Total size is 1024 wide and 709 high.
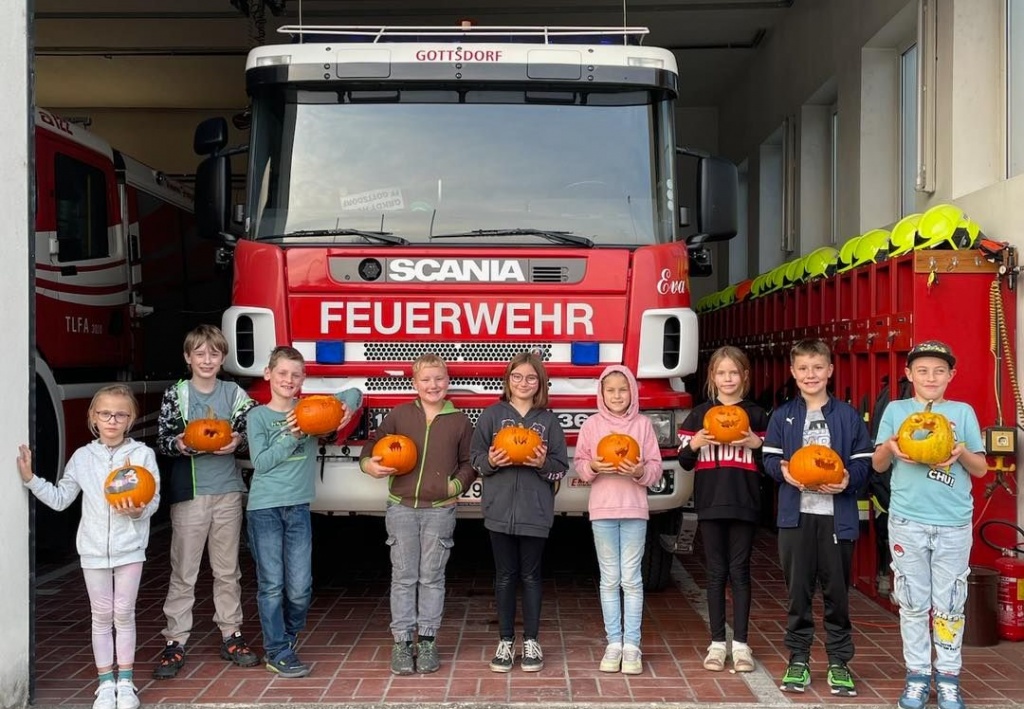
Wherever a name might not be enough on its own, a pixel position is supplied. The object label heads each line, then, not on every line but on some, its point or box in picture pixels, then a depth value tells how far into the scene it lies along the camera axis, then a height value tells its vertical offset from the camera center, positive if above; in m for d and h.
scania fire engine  5.89 +0.77
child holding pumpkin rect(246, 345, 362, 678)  5.22 -0.76
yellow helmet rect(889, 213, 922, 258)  6.49 +0.71
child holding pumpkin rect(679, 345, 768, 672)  5.22 -0.71
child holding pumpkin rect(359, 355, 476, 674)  5.32 -0.82
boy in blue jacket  4.95 -0.80
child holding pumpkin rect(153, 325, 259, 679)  5.23 -0.63
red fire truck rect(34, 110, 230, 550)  7.60 +0.57
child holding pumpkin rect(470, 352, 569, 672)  5.23 -0.71
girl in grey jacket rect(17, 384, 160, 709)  4.70 -0.81
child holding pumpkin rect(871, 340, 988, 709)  4.70 -0.81
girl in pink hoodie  5.26 -0.79
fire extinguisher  5.86 -1.40
